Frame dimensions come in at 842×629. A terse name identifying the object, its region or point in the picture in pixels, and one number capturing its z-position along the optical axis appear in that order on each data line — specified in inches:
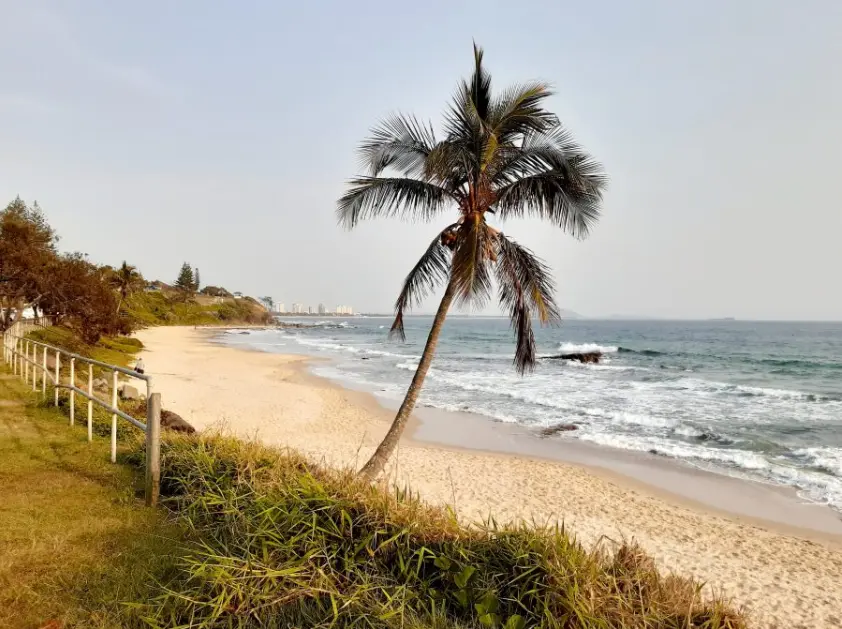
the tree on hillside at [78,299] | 751.1
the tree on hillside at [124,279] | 2049.1
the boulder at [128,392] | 507.7
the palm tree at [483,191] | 287.0
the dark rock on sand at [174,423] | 372.8
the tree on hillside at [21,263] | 661.9
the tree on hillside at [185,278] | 4165.8
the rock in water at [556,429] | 575.8
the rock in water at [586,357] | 1558.8
